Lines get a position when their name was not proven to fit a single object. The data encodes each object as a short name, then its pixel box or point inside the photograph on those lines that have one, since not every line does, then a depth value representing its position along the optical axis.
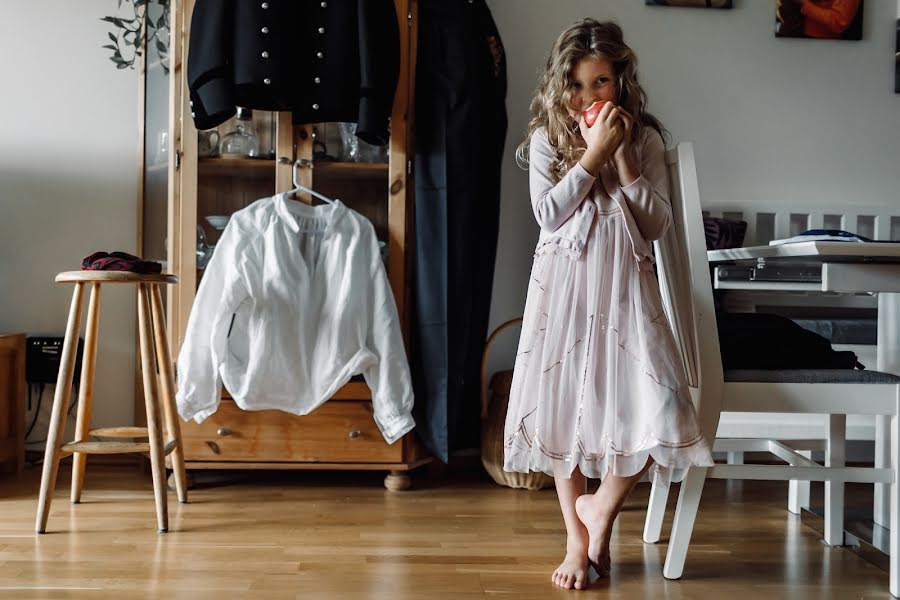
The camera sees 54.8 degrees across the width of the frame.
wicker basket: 2.54
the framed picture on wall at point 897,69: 3.05
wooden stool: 2.03
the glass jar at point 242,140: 2.53
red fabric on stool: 2.10
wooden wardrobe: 2.45
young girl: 1.63
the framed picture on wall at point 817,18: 3.03
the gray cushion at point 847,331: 2.80
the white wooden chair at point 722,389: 1.72
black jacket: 2.38
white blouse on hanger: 2.35
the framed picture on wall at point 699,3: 2.98
